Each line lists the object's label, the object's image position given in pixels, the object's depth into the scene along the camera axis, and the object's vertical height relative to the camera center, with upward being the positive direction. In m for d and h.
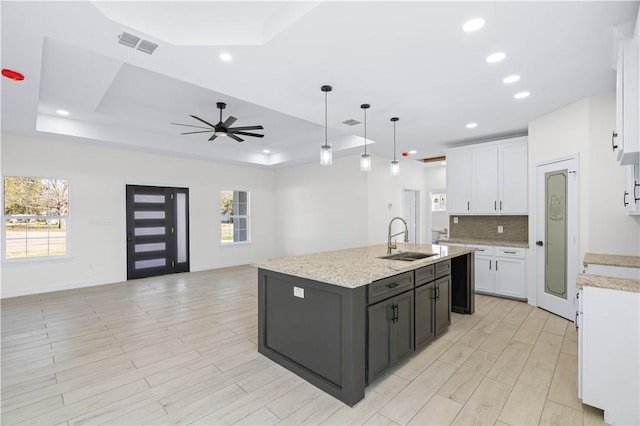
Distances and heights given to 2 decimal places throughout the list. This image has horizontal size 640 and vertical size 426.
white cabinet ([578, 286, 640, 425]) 1.84 -0.88
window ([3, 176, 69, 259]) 5.19 -0.06
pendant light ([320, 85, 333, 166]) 3.27 +0.67
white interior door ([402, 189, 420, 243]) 8.17 +0.04
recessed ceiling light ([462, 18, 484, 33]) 2.13 +1.35
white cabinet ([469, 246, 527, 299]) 4.62 -0.92
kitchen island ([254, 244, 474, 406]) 2.18 -0.84
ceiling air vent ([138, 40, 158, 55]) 2.40 +1.34
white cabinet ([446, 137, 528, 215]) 4.76 +0.59
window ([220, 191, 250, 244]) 7.96 -0.10
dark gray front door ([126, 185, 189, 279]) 6.43 -0.39
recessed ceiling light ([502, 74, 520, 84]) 3.01 +1.36
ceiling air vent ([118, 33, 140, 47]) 2.31 +1.34
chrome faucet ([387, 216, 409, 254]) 3.44 -0.39
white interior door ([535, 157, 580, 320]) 3.76 -0.30
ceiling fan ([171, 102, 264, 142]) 4.44 +1.27
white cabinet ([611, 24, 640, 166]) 1.94 +0.77
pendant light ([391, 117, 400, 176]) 4.10 +0.62
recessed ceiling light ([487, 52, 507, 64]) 2.58 +1.35
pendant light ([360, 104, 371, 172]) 3.67 +0.63
